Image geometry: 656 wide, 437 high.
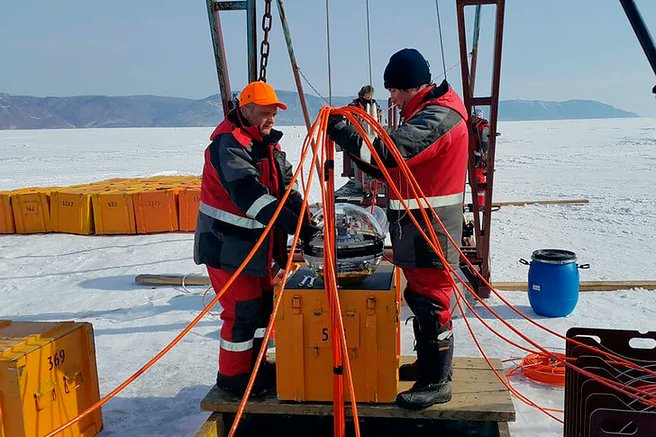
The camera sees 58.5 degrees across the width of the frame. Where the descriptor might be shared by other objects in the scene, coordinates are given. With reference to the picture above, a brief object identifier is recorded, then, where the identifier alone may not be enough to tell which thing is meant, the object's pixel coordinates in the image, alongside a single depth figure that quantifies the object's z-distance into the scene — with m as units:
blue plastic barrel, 5.70
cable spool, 4.43
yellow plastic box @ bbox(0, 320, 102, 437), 3.18
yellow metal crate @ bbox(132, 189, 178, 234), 10.60
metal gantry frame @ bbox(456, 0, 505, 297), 5.70
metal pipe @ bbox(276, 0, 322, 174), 6.09
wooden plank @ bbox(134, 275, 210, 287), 7.20
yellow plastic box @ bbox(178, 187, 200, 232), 10.65
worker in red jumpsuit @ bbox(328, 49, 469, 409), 3.24
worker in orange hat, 3.58
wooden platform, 3.33
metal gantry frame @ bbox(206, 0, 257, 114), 4.64
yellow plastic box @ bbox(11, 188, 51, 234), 10.82
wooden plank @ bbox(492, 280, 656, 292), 6.57
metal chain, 4.43
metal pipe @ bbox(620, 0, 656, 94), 2.39
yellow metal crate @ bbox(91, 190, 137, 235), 10.57
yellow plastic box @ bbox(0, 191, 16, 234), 10.82
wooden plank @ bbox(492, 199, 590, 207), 13.07
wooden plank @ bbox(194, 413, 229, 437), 3.32
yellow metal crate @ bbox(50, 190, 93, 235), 10.64
